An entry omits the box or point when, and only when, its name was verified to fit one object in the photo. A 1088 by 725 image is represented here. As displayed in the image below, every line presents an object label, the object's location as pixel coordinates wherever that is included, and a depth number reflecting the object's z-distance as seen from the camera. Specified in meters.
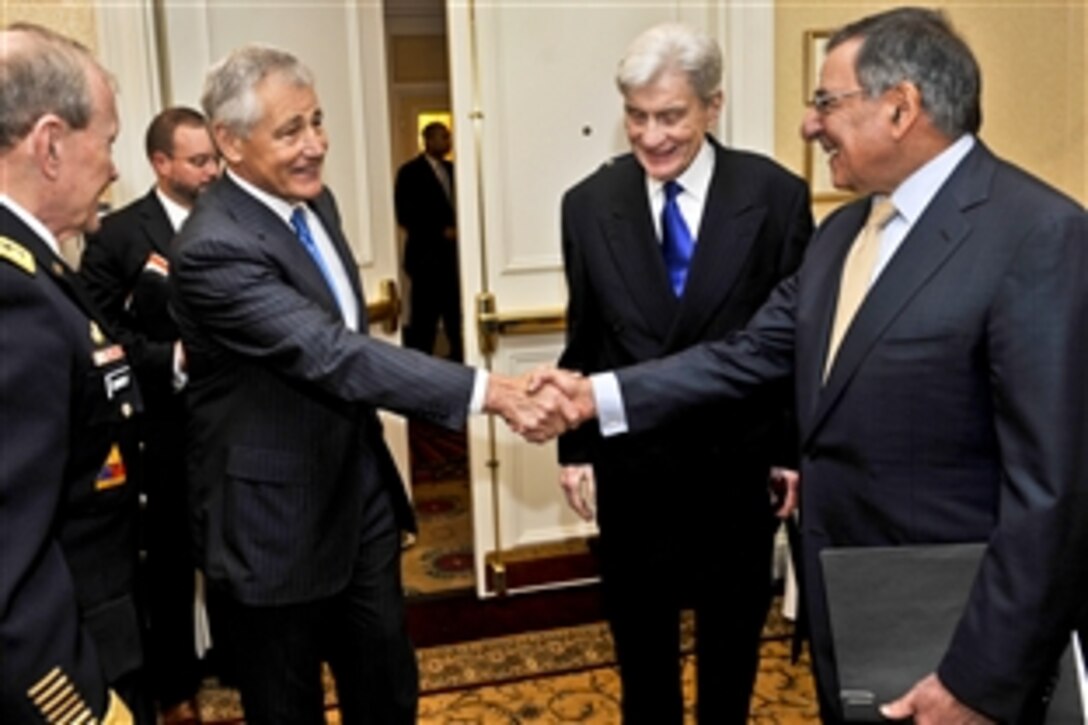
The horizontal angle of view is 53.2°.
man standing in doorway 6.77
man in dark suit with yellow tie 1.45
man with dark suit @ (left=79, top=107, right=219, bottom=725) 2.94
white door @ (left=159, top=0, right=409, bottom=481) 3.30
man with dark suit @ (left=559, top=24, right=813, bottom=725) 2.25
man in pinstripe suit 1.96
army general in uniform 1.29
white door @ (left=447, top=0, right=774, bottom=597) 3.59
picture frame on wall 3.70
